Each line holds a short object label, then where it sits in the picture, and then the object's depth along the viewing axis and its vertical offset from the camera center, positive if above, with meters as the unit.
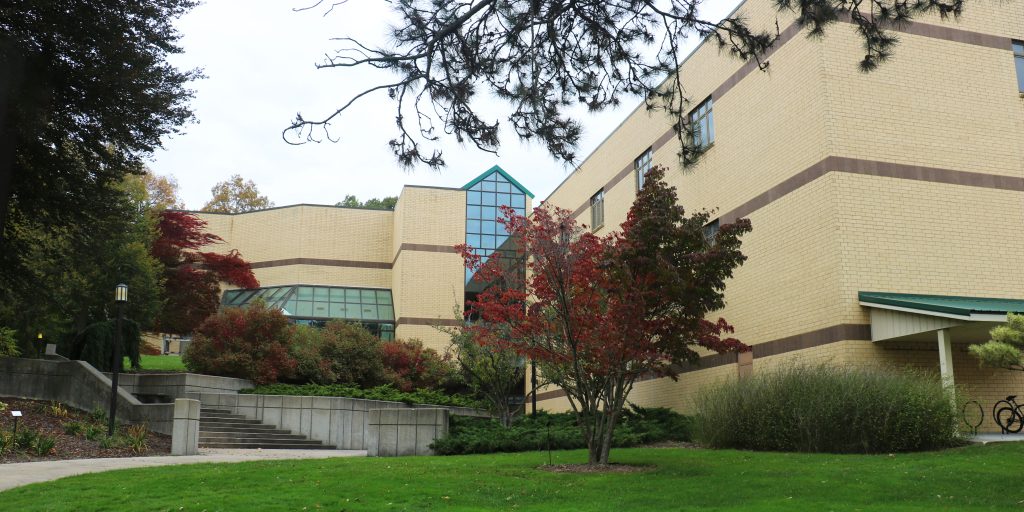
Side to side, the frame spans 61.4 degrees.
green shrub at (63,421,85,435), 18.05 -0.47
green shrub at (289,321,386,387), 26.36 +1.60
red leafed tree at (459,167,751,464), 12.76 +1.67
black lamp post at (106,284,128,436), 18.36 +1.27
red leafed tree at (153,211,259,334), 32.97 +5.14
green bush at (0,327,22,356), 21.92 +1.58
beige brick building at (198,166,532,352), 40.16 +7.55
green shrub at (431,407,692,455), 17.05 -0.52
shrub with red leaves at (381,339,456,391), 28.77 +1.43
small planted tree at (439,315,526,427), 23.19 +1.06
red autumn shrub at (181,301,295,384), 25.30 +1.78
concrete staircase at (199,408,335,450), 20.00 -0.64
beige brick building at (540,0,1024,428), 18.09 +4.76
